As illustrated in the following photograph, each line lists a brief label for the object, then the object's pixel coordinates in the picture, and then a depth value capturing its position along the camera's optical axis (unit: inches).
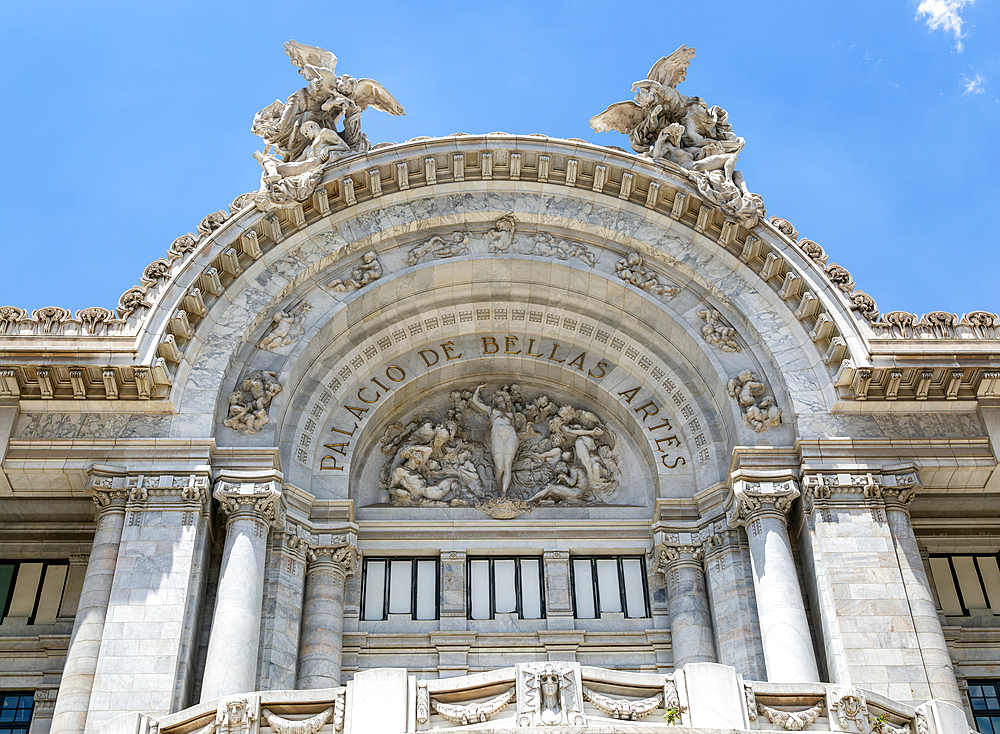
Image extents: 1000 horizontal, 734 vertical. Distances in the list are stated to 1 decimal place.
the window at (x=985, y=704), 976.3
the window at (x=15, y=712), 964.0
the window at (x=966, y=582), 1051.3
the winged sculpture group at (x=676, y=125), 1152.2
